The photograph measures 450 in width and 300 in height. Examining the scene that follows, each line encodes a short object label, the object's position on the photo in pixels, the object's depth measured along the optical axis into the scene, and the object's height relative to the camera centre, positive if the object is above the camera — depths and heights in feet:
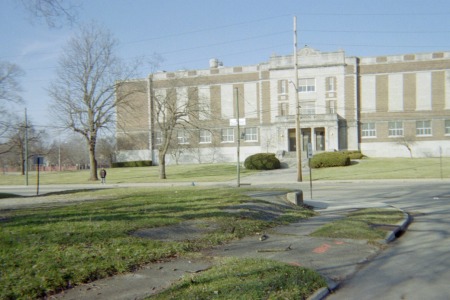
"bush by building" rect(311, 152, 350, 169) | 139.54 -3.88
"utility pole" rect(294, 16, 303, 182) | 94.71 +7.27
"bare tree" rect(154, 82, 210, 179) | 126.82 +13.42
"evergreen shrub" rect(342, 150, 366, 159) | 164.96 -2.51
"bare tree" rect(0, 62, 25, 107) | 115.80 +20.93
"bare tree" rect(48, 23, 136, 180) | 131.85 +15.38
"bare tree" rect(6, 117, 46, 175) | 208.15 +4.31
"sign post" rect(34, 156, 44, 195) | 92.22 -1.67
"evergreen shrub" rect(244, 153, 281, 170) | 148.46 -4.49
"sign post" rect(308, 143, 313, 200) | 66.69 -0.17
